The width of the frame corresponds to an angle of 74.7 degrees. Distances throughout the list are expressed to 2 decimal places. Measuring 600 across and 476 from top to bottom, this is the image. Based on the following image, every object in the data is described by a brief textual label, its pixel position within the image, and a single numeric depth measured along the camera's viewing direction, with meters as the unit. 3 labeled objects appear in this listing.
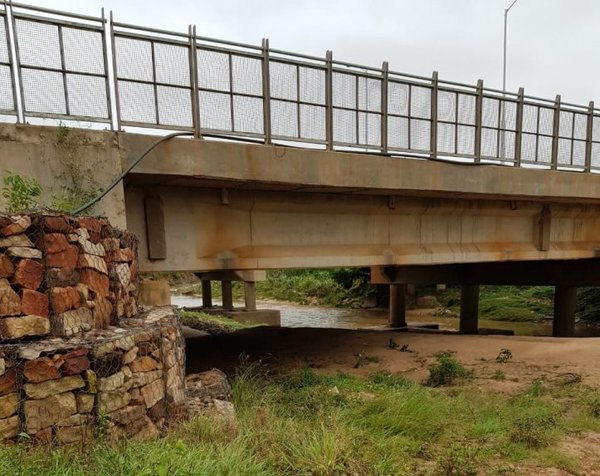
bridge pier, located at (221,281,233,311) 24.78
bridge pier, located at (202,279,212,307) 26.36
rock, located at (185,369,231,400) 4.69
